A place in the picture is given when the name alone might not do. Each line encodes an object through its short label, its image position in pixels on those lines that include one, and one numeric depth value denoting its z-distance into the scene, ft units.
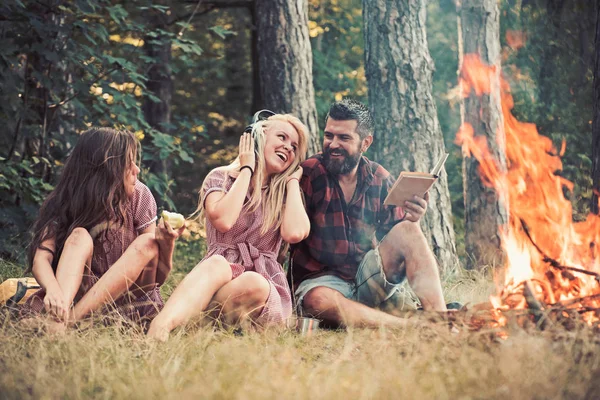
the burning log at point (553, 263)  12.32
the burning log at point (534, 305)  11.89
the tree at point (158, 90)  36.42
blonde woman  13.83
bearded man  15.26
